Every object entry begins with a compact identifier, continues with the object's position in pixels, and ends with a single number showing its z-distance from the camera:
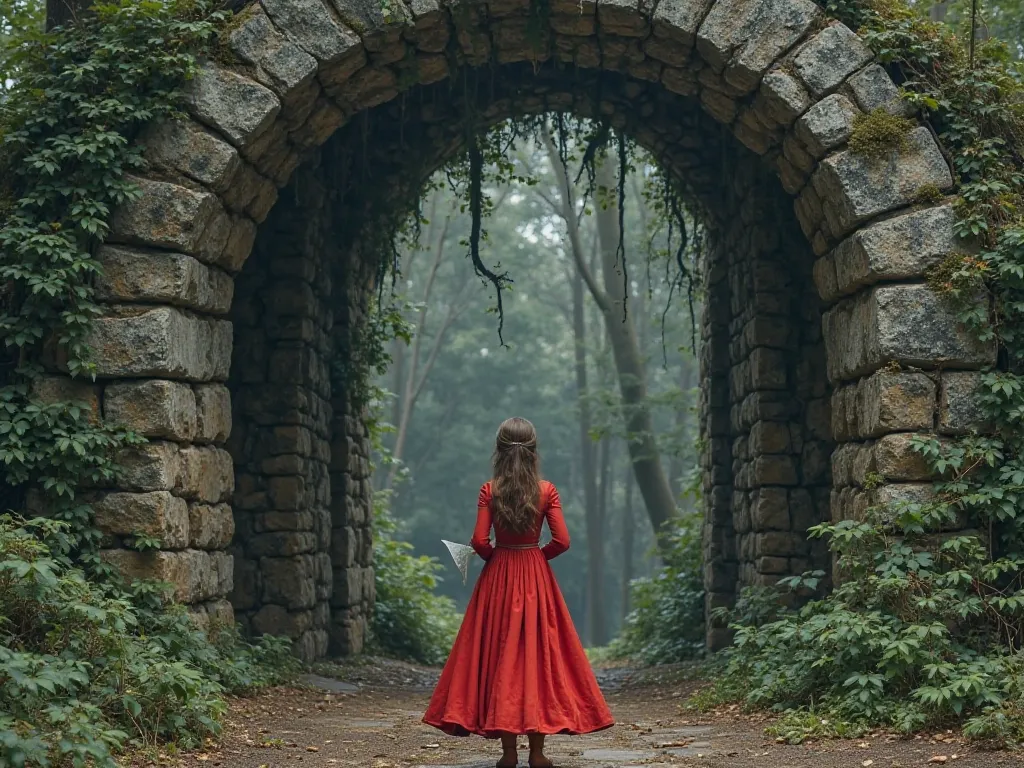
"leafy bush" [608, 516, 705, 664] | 11.04
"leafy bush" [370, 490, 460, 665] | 11.68
